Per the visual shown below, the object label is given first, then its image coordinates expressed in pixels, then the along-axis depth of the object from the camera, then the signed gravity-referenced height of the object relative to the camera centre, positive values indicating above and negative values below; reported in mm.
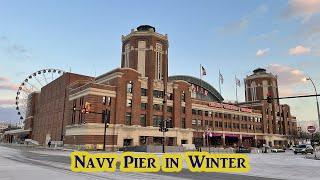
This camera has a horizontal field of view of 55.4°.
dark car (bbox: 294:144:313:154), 57166 -2745
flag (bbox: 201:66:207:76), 72750 +14769
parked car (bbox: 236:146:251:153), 63566 -3402
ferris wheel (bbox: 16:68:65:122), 101650 +16132
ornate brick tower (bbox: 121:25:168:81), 79000 +20824
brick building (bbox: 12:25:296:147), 68062 +6565
